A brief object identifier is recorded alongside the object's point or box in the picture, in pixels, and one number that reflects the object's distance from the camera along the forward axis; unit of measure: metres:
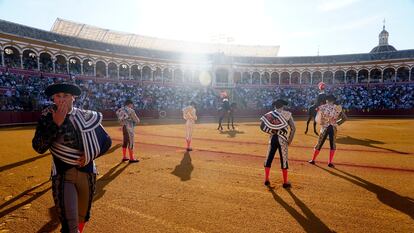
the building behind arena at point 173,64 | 28.28
